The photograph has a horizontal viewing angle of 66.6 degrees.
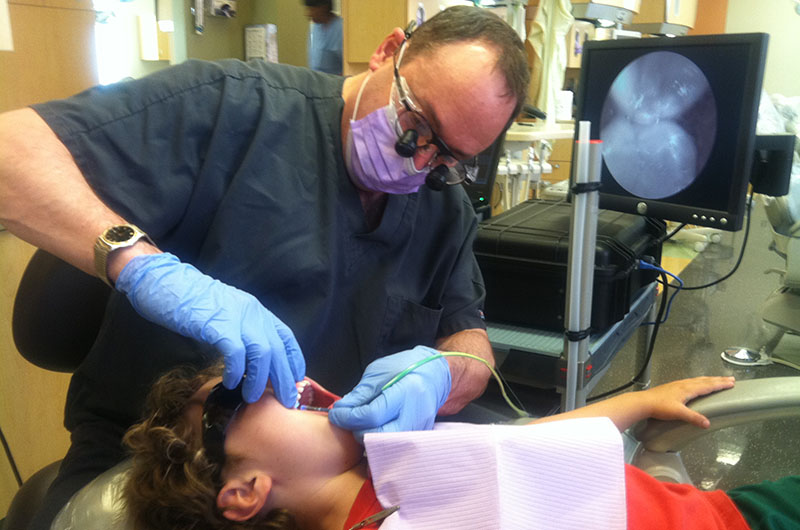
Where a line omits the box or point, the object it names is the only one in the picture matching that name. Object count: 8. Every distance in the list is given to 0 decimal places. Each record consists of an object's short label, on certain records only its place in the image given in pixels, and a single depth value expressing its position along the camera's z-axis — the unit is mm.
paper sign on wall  1582
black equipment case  1453
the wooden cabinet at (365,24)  2604
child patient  922
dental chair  994
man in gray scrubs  852
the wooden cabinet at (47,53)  1646
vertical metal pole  1216
